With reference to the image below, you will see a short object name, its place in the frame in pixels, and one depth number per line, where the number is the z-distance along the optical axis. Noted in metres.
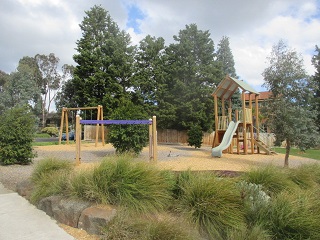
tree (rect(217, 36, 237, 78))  38.22
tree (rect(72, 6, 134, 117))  29.36
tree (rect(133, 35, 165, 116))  28.70
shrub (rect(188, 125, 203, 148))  20.08
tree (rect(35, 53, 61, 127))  48.66
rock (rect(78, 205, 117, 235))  3.97
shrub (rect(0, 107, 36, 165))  9.89
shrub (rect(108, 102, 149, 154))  12.24
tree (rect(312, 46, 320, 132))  37.43
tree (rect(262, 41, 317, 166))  10.57
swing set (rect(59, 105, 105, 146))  21.14
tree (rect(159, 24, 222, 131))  27.62
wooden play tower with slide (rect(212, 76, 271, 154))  17.16
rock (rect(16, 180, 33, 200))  5.87
